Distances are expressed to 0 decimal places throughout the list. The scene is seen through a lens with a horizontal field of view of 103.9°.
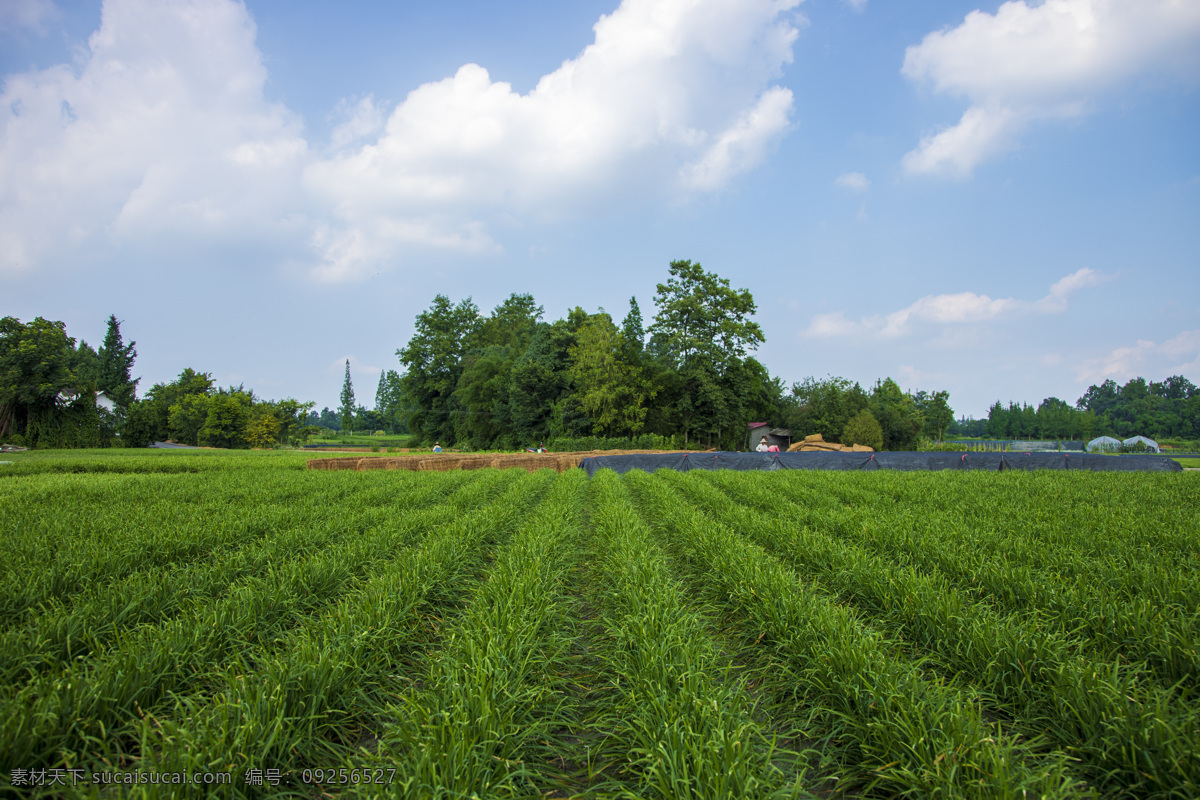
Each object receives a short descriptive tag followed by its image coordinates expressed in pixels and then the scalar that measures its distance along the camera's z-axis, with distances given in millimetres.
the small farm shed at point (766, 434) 48750
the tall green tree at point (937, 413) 83250
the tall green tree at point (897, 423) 57156
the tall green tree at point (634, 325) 56594
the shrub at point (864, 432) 51094
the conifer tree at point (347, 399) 126569
